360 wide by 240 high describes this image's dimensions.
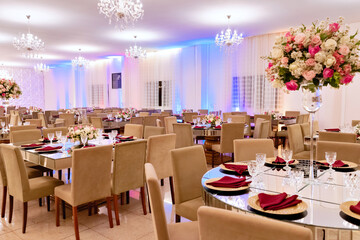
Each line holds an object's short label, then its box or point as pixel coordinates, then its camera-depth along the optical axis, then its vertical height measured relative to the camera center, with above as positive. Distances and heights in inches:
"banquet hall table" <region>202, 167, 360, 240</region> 52.5 -22.1
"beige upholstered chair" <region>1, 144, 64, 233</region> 109.0 -32.6
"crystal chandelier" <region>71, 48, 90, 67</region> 444.8 +60.4
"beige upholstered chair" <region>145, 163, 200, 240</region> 62.4 -23.0
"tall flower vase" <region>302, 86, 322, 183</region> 79.4 -0.2
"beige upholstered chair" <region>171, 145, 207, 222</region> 91.7 -25.4
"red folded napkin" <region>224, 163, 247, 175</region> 87.0 -20.8
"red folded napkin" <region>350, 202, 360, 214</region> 55.3 -20.7
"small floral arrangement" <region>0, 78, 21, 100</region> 231.8 +10.4
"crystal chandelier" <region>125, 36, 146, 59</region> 367.5 +61.1
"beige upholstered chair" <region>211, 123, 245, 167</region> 194.7 -22.8
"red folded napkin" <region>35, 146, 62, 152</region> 127.6 -20.8
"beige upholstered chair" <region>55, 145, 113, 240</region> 104.0 -28.9
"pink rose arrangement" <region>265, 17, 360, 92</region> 73.3 +11.3
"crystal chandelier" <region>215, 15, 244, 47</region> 294.8 +62.0
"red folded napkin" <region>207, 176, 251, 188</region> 73.4 -20.9
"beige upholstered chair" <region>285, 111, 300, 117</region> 341.4 -15.1
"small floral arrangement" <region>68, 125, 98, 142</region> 138.8 -14.5
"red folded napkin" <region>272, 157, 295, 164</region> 97.5 -20.2
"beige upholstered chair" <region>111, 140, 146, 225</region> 116.9 -27.5
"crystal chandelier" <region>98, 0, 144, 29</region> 190.9 +62.0
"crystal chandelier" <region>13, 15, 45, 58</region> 293.3 +60.3
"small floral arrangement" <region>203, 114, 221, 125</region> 233.5 -14.9
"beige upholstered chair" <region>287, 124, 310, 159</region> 167.2 -24.8
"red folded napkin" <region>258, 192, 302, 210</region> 58.9 -20.9
